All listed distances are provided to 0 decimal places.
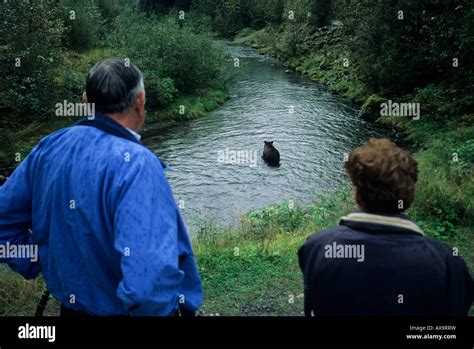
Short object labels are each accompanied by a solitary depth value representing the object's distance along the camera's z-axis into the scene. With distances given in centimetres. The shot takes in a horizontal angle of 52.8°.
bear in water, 1508
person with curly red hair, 218
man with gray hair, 198
